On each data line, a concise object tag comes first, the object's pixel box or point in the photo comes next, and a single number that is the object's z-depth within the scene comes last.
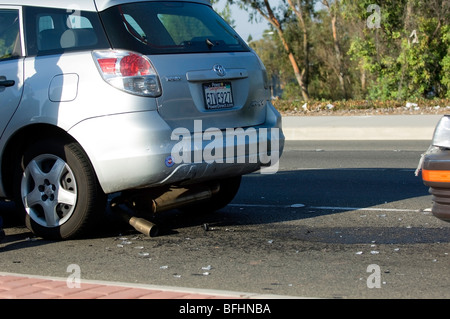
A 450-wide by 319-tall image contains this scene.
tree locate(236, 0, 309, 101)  32.88
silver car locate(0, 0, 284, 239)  6.07
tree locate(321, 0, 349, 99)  40.71
